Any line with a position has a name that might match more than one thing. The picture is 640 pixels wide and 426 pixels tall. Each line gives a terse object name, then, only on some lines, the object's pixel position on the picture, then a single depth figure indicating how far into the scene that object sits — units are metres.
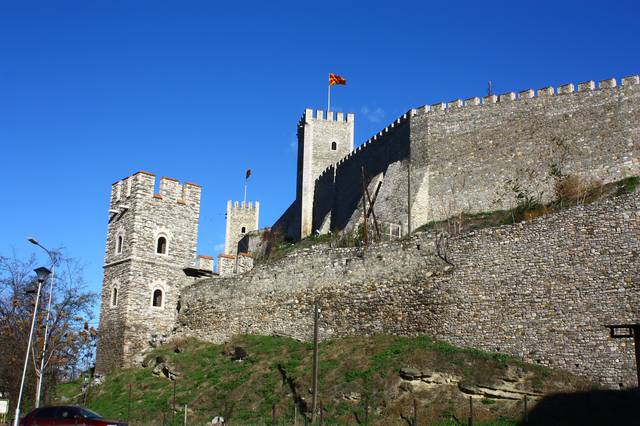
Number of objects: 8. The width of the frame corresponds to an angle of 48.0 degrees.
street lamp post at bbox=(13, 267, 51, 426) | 24.25
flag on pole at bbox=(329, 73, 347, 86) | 62.69
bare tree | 33.91
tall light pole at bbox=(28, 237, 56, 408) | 26.33
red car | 19.63
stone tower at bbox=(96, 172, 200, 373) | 35.09
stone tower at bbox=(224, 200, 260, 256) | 86.06
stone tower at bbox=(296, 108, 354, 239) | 61.53
